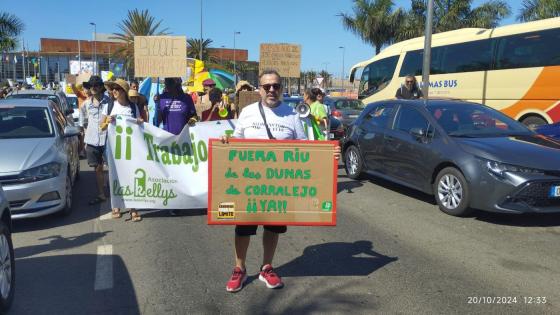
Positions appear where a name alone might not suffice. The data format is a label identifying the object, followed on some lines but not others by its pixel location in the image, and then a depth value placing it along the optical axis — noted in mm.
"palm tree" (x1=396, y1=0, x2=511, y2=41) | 30250
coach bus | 13047
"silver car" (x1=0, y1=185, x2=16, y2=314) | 3572
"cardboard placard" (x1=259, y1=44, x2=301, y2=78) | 10047
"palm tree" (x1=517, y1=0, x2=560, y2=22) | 23719
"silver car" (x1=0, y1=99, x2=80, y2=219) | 5750
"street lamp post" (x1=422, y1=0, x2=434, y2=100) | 14469
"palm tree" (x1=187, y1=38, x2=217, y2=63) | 54356
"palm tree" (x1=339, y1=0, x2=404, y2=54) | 34281
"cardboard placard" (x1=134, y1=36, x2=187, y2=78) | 8266
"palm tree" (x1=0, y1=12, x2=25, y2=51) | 23500
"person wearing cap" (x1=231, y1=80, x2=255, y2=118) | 8522
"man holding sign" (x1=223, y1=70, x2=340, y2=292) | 3955
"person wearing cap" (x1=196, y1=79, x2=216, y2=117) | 8113
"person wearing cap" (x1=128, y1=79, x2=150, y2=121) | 7504
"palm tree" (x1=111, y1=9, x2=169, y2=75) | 40312
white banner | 6281
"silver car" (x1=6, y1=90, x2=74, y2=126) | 13344
